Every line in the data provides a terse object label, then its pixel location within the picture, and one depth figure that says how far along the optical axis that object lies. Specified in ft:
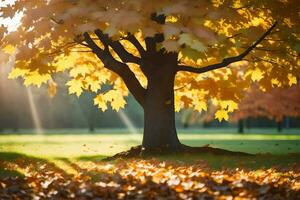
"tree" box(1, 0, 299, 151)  35.88
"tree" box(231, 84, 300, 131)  101.30
